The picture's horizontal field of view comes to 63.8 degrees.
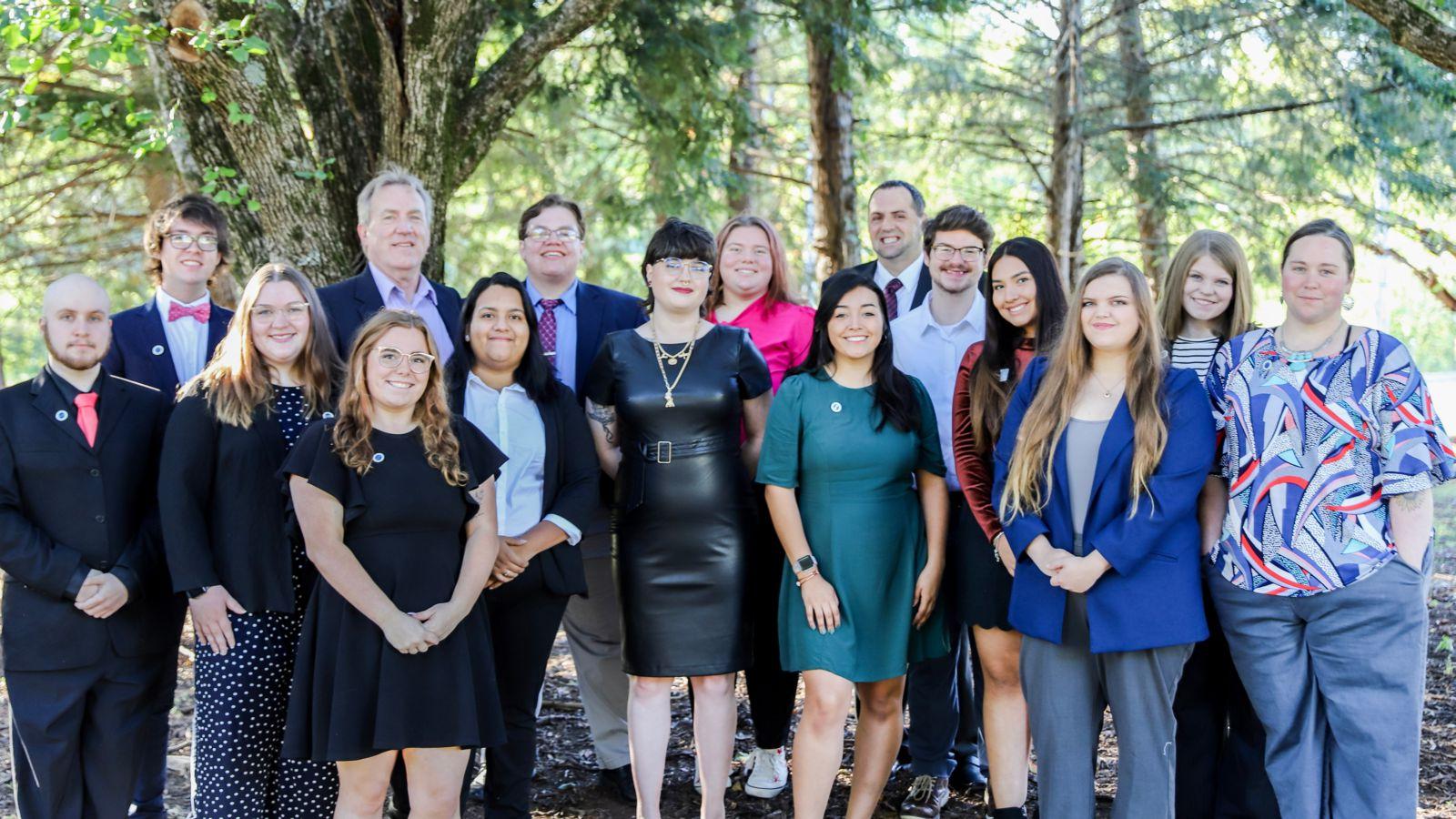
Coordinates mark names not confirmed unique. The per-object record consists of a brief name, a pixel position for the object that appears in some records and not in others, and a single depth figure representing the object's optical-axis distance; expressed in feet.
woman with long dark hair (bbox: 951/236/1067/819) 13.08
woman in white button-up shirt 13.30
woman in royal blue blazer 11.52
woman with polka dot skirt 12.18
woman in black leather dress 13.39
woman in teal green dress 12.95
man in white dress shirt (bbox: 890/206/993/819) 14.96
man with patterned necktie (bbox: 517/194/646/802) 15.71
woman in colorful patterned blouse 11.40
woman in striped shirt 13.03
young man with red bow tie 14.05
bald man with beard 12.27
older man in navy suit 14.76
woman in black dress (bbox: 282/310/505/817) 11.33
